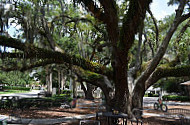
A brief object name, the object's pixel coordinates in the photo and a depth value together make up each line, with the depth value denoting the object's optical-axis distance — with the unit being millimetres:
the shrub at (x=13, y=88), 54500
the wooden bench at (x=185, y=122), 6866
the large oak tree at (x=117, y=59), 6809
